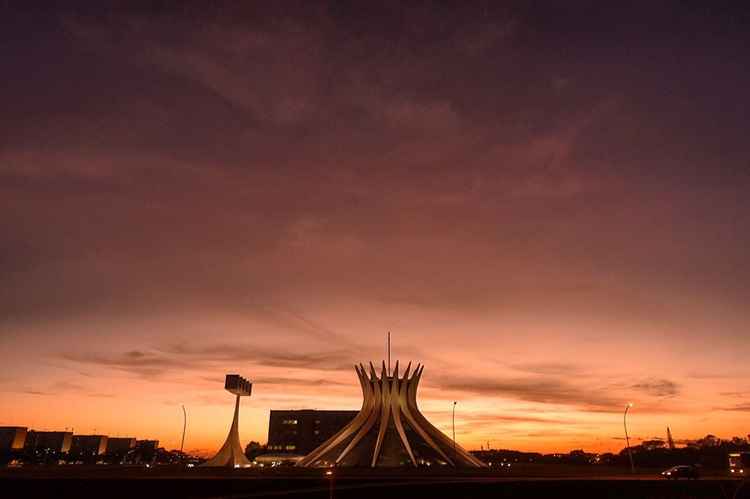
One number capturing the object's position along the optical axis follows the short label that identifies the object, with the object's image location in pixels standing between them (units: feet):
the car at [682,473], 121.80
